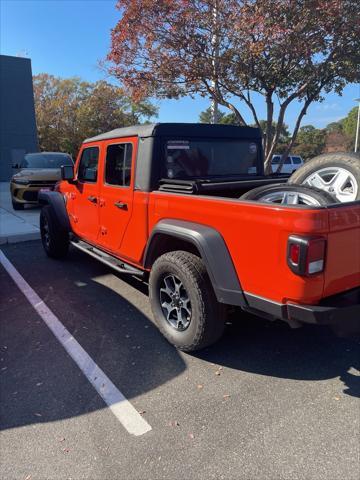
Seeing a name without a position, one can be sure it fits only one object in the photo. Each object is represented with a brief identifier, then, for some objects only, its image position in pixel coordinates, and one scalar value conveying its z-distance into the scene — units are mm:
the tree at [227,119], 35438
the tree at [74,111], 29266
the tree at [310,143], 48219
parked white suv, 20256
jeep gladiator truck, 2184
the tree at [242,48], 6617
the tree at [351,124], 52375
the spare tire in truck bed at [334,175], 2658
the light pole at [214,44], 7246
